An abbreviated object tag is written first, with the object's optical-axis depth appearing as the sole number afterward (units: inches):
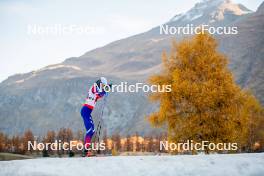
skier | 542.3
